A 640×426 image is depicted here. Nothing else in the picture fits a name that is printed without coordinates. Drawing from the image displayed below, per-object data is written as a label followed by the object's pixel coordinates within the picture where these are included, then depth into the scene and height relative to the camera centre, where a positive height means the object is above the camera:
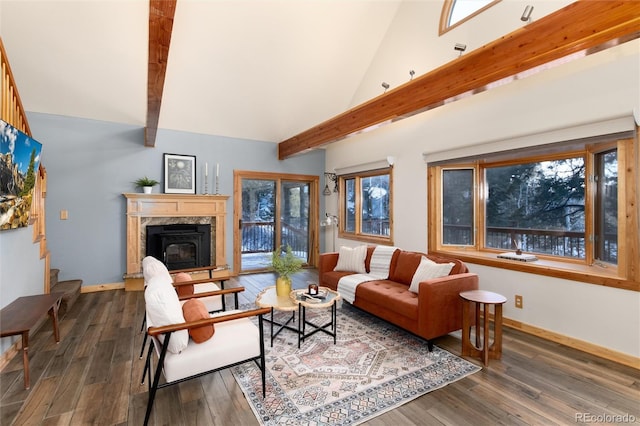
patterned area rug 2.02 -1.33
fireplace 4.94 -0.08
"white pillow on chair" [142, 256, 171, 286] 2.69 -0.52
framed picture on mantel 5.33 +0.70
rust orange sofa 2.80 -0.91
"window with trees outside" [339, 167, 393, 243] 5.42 +0.10
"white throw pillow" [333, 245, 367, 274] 4.24 -0.69
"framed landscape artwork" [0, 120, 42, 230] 2.48 +0.36
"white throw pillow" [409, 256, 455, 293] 3.12 -0.64
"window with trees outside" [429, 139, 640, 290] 2.83 +0.02
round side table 2.60 -1.05
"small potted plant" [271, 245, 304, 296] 3.12 -0.61
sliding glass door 6.11 -0.11
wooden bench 2.20 -0.84
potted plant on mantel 5.00 +0.48
